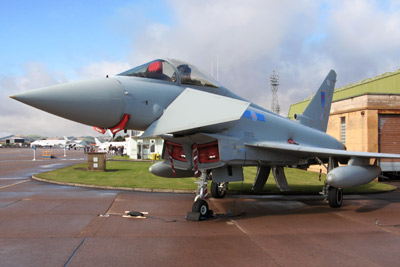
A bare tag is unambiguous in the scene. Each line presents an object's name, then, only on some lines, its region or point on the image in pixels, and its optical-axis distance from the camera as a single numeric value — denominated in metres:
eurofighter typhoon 5.60
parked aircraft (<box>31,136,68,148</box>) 105.97
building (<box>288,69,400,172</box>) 16.58
